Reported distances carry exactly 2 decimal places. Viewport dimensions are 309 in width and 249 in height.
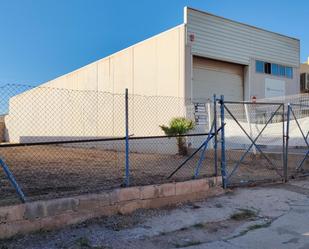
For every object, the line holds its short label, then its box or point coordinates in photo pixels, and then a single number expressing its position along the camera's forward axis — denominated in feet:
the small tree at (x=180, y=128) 50.55
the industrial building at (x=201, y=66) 56.24
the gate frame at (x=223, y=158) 27.76
